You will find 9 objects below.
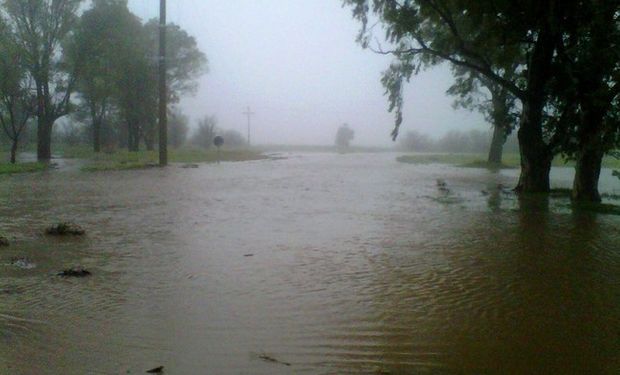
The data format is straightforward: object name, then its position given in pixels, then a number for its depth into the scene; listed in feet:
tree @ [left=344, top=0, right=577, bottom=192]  55.93
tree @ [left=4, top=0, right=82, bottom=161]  111.86
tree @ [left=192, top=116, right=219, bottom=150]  240.34
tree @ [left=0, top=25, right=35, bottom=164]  102.53
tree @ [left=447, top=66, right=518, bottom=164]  69.46
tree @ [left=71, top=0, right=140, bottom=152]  126.72
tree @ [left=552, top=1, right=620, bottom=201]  46.11
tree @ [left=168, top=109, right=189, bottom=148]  239.09
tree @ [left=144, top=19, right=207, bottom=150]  190.19
